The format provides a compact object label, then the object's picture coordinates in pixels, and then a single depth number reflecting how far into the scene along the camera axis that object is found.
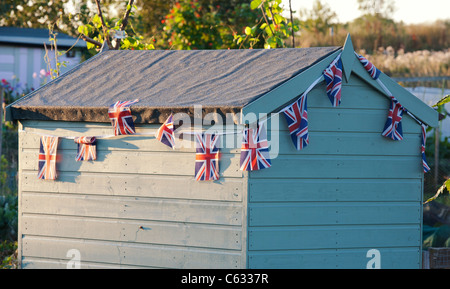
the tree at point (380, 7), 24.16
